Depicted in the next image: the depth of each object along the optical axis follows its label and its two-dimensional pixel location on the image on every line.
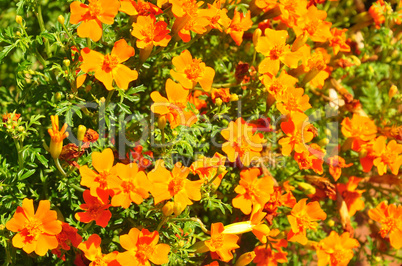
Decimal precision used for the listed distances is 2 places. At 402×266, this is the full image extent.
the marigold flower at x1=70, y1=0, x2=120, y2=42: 0.50
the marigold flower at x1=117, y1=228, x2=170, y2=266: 0.50
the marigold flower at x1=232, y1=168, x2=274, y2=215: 0.54
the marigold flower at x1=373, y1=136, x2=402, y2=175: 0.56
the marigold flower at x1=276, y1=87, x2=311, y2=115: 0.53
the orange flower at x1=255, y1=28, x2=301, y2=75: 0.54
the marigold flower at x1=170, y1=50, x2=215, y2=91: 0.52
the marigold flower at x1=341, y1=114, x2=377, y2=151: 0.57
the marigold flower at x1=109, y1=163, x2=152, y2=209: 0.49
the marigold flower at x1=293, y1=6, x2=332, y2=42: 0.57
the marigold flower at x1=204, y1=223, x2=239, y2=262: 0.51
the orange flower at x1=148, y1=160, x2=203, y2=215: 0.50
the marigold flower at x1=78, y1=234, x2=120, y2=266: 0.49
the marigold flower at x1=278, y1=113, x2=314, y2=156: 0.53
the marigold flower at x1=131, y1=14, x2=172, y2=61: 0.51
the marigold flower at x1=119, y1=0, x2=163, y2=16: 0.51
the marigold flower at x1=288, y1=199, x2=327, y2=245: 0.54
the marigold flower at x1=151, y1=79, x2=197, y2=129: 0.51
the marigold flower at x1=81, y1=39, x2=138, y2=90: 0.50
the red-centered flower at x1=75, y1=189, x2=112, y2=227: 0.49
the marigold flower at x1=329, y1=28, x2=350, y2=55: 0.59
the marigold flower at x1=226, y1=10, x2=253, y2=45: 0.55
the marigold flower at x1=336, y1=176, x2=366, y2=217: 0.60
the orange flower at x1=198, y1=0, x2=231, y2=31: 0.52
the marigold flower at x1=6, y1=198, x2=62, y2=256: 0.49
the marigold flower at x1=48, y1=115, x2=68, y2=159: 0.49
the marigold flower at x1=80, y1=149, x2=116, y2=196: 0.49
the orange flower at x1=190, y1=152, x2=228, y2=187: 0.52
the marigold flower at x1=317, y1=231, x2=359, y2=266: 0.56
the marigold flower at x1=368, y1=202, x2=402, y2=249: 0.57
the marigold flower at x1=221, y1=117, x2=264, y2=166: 0.53
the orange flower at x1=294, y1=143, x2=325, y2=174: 0.54
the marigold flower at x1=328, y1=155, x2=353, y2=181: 0.57
